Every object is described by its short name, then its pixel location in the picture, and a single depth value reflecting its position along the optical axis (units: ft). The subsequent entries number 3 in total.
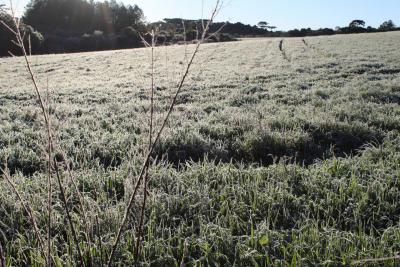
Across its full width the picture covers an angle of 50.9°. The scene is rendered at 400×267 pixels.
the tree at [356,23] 241.76
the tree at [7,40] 177.06
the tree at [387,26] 240.32
